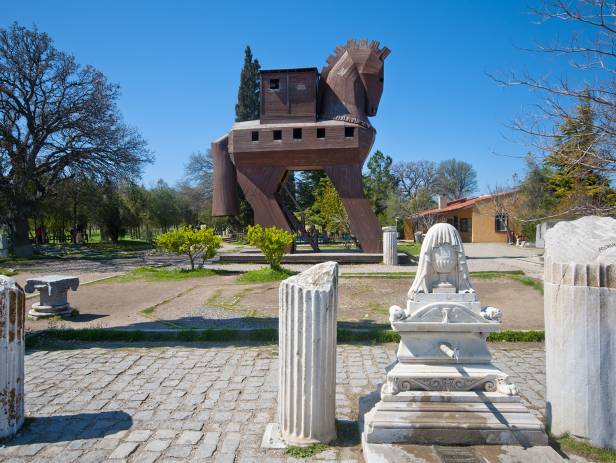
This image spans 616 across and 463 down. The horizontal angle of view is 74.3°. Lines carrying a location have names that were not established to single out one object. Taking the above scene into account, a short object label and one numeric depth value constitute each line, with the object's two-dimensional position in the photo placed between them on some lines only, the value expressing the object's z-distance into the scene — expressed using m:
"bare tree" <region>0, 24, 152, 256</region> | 22.11
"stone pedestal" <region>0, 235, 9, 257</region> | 23.33
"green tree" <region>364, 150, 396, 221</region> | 40.27
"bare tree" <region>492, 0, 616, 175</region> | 5.05
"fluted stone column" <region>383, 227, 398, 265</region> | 16.70
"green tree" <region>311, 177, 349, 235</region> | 31.17
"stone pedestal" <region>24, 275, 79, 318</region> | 8.66
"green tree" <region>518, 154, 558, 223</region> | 27.63
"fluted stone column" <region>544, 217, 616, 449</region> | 3.36
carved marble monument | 3.33
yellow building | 31.81
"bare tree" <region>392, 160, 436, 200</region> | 51.38
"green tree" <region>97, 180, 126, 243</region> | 35.18
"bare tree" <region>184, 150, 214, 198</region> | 45.94
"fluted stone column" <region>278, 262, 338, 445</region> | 3.49
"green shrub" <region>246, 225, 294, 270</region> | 13.90
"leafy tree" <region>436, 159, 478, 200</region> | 53.94
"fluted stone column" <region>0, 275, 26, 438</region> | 3.80
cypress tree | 35.75
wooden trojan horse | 17.12
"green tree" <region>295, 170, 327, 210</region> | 40.22
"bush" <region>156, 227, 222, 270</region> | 14.91
